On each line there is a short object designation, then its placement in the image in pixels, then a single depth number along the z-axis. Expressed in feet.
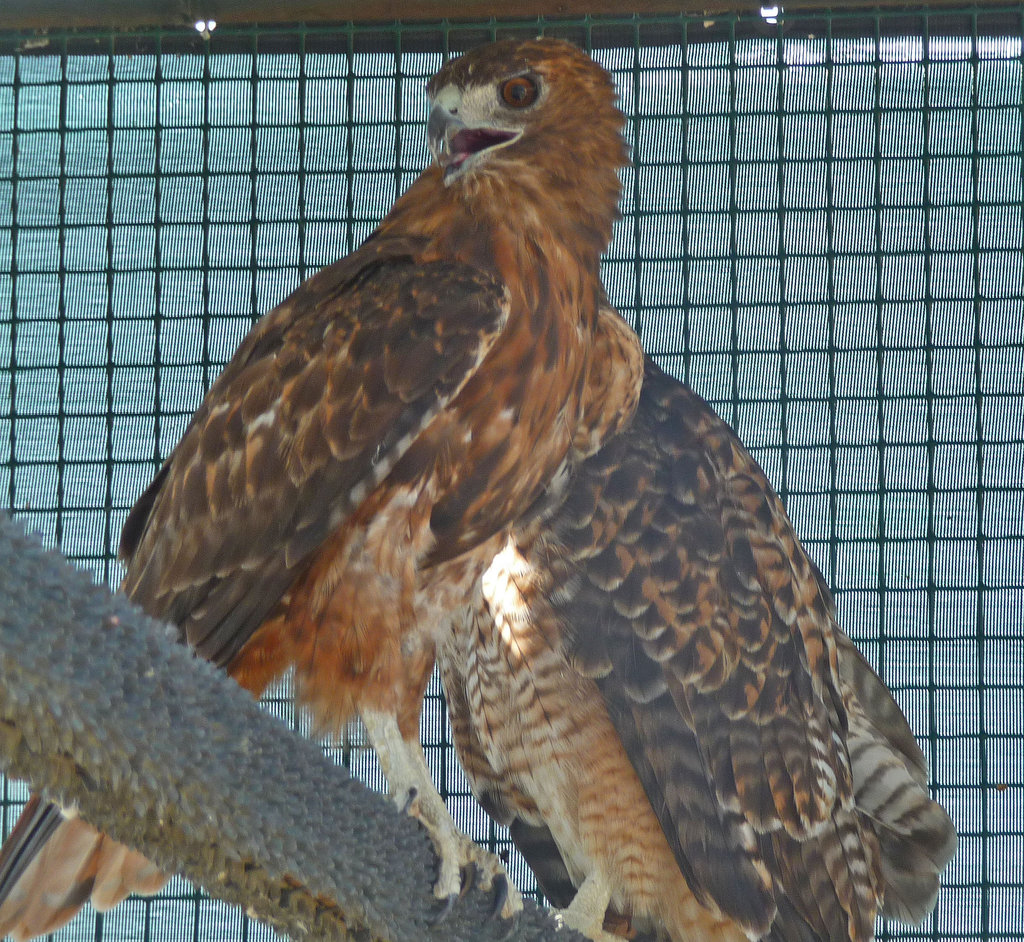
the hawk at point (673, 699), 24.07
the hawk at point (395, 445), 23.79
